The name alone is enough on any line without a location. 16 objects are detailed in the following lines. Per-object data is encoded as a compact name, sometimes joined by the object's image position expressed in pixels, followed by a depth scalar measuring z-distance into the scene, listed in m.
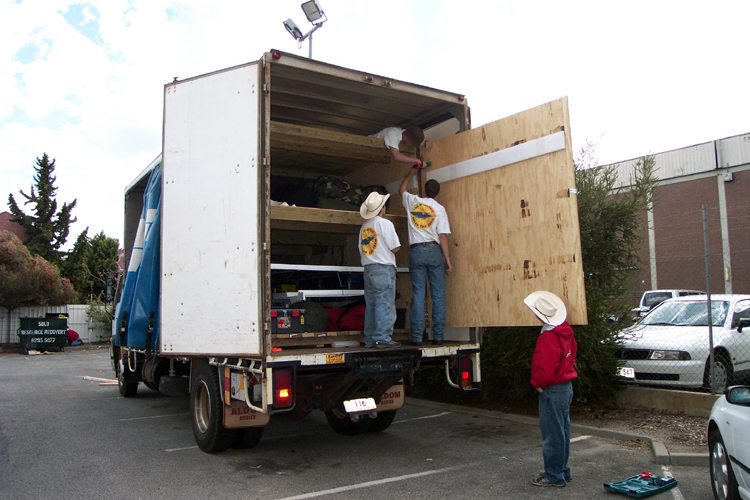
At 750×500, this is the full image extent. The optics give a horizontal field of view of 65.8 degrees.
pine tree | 35.25
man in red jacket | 4.57
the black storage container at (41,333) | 22.25
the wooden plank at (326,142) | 6.36
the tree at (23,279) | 24.02
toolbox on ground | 4.46
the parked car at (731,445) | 3.40
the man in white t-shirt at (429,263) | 6.15
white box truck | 5.08
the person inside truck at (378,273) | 5.68
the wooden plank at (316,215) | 5.71
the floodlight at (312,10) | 9.43
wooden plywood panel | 5.20
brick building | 25.25
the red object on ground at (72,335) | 25.73
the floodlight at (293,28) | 9.64
